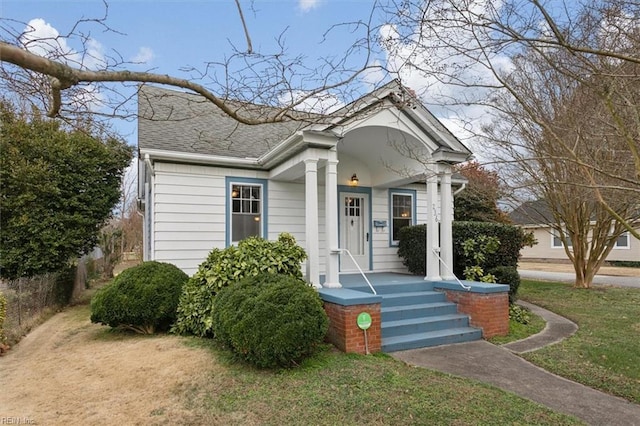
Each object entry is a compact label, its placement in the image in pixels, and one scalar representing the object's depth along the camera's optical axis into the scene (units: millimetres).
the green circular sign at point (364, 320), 5750
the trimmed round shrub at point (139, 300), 6723
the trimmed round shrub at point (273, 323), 4793
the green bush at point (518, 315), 7898
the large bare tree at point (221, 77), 3119
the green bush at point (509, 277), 8727
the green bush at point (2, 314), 6477
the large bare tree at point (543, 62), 3881
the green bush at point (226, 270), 6570
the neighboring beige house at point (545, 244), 14469
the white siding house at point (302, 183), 7336
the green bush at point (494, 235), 9227
